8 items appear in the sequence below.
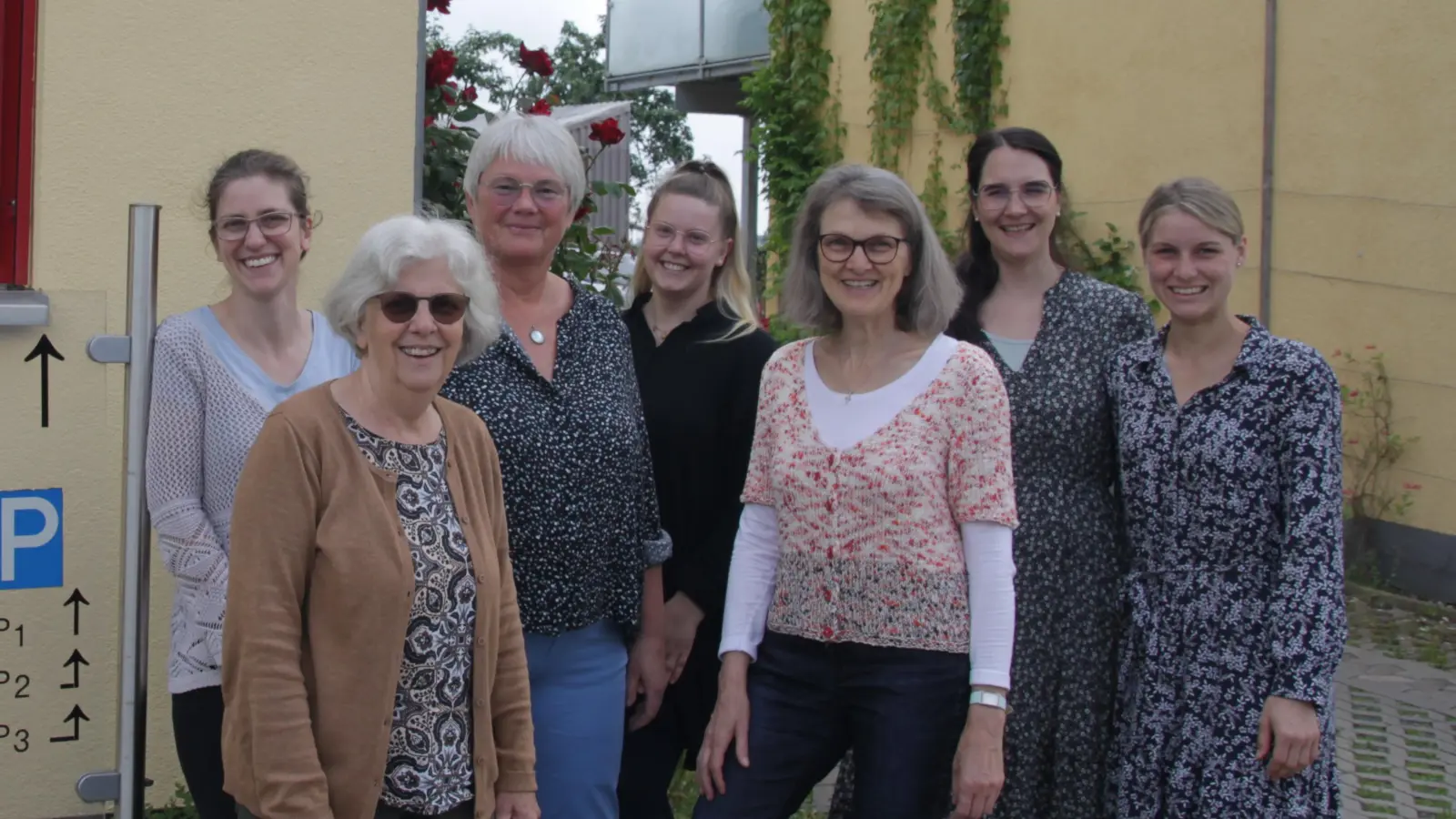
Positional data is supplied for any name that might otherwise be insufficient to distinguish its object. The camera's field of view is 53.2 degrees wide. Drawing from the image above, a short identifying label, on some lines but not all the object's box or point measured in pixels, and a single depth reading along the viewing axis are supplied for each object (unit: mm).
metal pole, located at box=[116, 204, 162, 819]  2584
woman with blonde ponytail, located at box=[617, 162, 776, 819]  3410
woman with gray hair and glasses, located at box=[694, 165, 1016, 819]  2785
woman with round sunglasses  2293
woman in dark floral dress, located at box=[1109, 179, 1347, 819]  2834
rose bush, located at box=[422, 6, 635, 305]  4812
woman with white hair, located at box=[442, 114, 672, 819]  2953
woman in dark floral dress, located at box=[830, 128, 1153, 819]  3113
